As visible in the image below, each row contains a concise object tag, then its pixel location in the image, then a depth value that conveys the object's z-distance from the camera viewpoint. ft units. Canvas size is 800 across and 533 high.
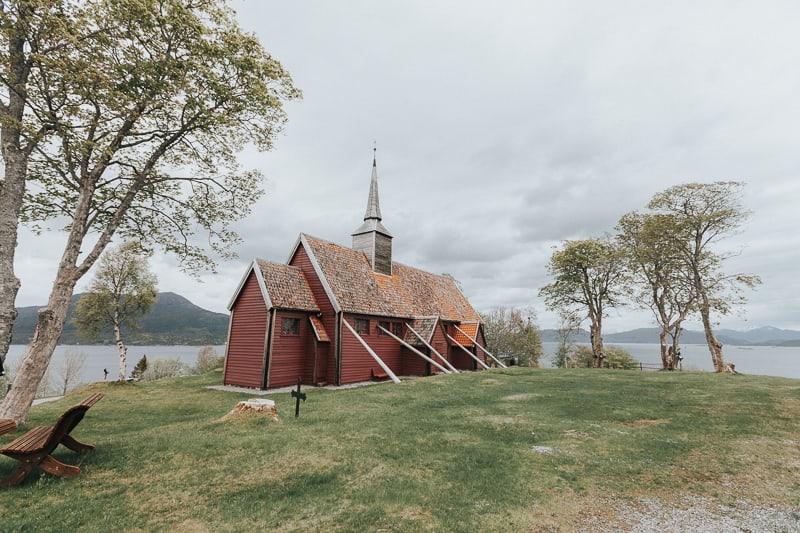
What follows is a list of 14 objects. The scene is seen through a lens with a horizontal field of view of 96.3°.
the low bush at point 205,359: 161.86
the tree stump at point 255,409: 35.65
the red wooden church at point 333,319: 65.46
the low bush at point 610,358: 161.82
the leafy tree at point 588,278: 117.50
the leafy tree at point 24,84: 31.27
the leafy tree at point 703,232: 84.99
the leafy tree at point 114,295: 93.76
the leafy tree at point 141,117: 34.45
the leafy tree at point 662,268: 90.65
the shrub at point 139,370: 90.79
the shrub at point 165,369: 163.08
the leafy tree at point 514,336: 184.24
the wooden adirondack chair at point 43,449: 20.18
